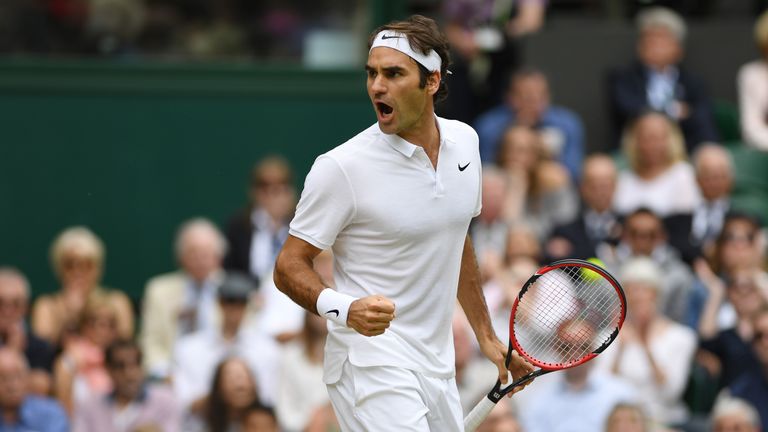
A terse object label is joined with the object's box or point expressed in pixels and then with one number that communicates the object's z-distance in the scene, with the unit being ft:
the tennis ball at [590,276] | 39.90
